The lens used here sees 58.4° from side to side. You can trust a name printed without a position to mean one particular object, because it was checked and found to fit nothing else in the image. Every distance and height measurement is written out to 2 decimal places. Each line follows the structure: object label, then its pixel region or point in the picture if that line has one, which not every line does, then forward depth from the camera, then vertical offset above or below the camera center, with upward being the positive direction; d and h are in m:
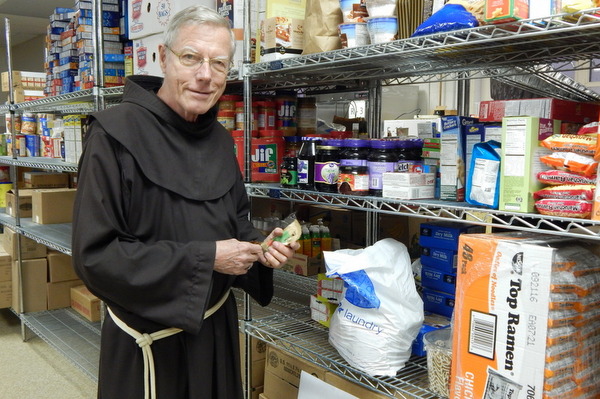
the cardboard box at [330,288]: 1.91 -0.48
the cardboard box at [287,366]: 1.91 -0.80
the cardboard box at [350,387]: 1.65 -0.74
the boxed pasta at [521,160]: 1.25 -0.01
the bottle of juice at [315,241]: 2.55 -0.42
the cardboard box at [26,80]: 4.40 +0.60
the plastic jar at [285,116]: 2.42 +0.17
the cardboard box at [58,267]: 4.10 -0.88
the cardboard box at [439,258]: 1.77 -0.35
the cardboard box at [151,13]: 2.45 +0.67
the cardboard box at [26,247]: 4.03 -0.72
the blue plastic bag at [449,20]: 1.29 +0.33
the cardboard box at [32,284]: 4.04 -1.00
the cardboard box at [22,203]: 4.22 -0.40
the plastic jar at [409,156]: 1.67 -0.01
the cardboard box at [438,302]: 1.82 -0.51
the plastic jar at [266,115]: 2.37 +0.17
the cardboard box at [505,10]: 1.14 +0.31
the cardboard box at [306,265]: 2.51 -0.52
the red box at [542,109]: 1.34 +0.12
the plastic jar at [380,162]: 1.68 -0.03
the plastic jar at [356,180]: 1.70 -0.08
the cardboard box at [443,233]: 1.76 -0.26
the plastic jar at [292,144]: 2.29 +0.04
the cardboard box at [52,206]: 3.91 -0.39
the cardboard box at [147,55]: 2.63 +0.49
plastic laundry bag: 1.60 -0.47
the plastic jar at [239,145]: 2.26 +0.03
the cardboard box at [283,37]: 1.97 +0.43
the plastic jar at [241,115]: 2.33 +0.17
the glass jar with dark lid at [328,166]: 1.80 -0.04
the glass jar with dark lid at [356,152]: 1.73 +0.00
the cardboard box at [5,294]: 4.21 -1.11
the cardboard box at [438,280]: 1.81 -0.43
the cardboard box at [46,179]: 4.41 -0.22
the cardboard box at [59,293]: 4.16 -1.10
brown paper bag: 1.83 +0.43
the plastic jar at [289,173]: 2.00 -0.07
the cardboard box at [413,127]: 1.98 +0.13
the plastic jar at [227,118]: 2.38 +0.15
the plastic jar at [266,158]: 2.26 -0.02
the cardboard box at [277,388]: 2.03 -0.90
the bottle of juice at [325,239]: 2.58 -0.41
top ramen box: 1.18 -0.37
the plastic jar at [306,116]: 2.50 +0.17
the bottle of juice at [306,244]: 2.53 -0.43
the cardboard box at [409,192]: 1.58 -0.12
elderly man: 1.45 -0.22
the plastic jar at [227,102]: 2.41 +0.23
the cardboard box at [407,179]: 1.58 -0.08
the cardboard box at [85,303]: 3.71 -1.07
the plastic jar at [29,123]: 4.28 +0.23
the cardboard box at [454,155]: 1.52 +0.00
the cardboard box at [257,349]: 2.30 -0.84
